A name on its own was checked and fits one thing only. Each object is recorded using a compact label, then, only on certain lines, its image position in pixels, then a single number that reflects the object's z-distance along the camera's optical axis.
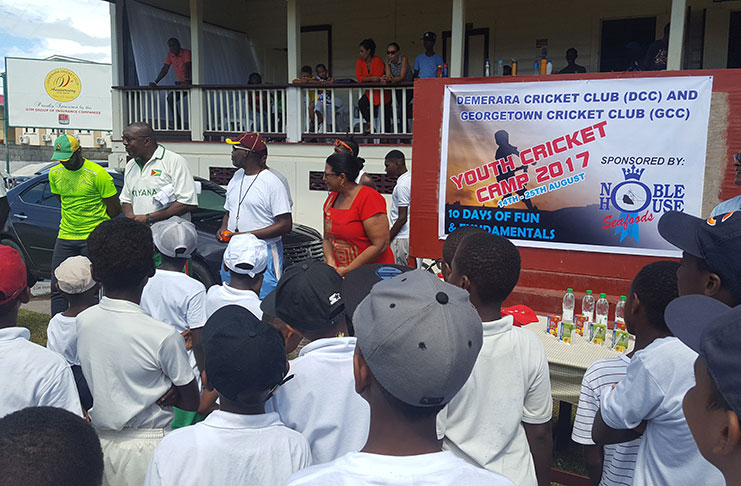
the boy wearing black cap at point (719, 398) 1.03
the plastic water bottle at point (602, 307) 4.06
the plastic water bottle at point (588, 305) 4.16
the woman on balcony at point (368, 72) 11.12
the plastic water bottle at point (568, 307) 3.97
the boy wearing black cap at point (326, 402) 1.99
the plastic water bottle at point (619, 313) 3.85
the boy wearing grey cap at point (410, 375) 1.18
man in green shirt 5.38
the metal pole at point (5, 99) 29.81
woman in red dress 4.45
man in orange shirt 12.94
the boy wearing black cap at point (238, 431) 1.72
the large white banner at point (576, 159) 4.43
